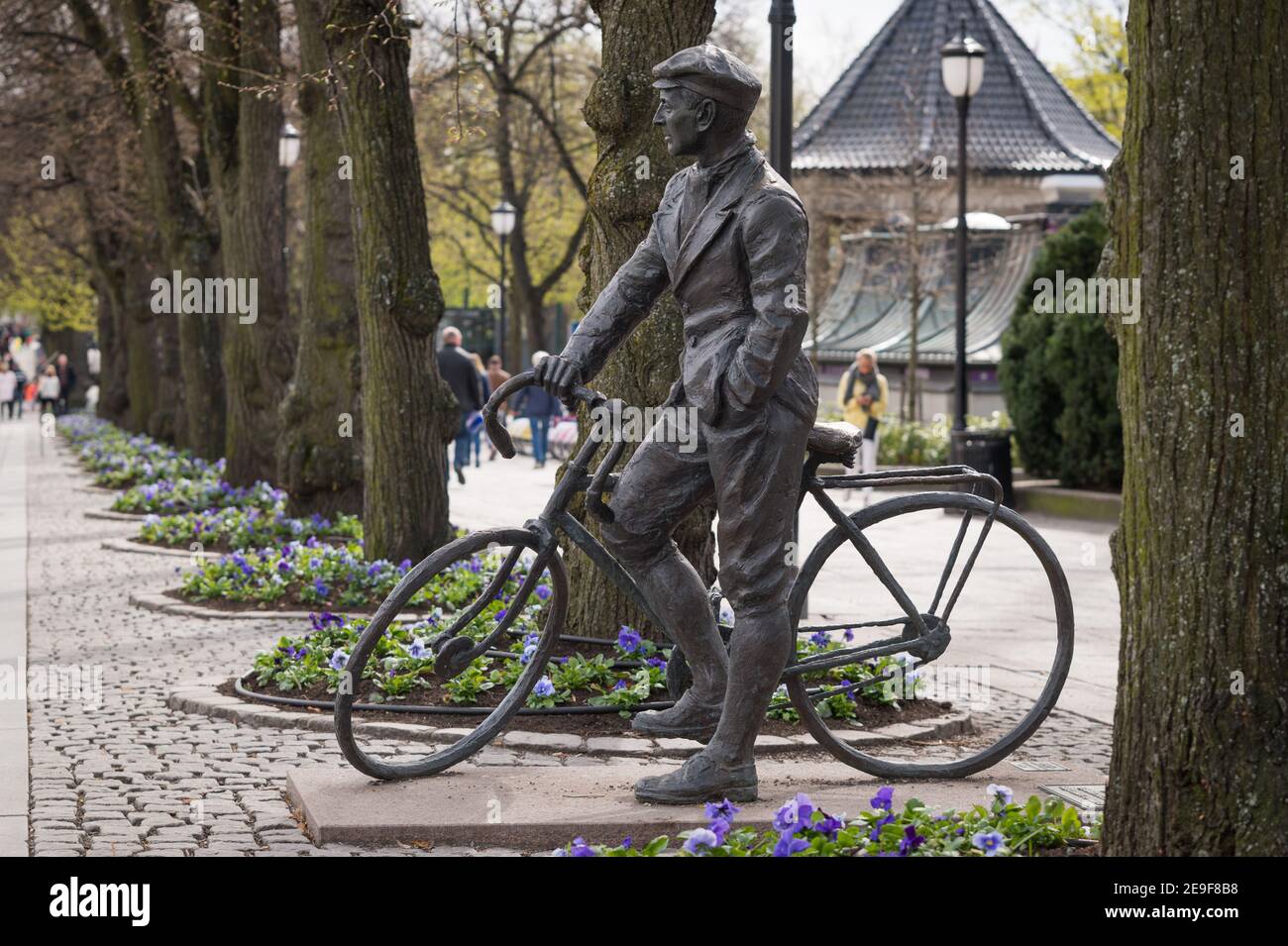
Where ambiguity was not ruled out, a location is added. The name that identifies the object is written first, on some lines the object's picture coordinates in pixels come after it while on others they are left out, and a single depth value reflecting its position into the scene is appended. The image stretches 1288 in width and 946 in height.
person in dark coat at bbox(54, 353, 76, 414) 53.31
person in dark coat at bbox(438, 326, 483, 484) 21.52
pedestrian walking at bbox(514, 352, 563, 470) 28.22
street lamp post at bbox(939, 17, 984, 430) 19.09
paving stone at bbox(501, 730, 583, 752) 6.88
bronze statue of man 5.58
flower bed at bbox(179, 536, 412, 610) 10.83
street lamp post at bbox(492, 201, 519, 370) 33.00
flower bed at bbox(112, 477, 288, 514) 16.55
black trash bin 19.20
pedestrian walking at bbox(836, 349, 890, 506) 20.64
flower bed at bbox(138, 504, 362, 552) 13.73
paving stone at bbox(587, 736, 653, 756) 6.79
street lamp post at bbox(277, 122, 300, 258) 24.50
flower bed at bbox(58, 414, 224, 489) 21.06
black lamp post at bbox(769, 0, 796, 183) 10.01
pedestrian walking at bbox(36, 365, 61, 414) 45.28
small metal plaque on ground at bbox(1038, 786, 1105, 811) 5.85
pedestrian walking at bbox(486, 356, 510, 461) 31.49
